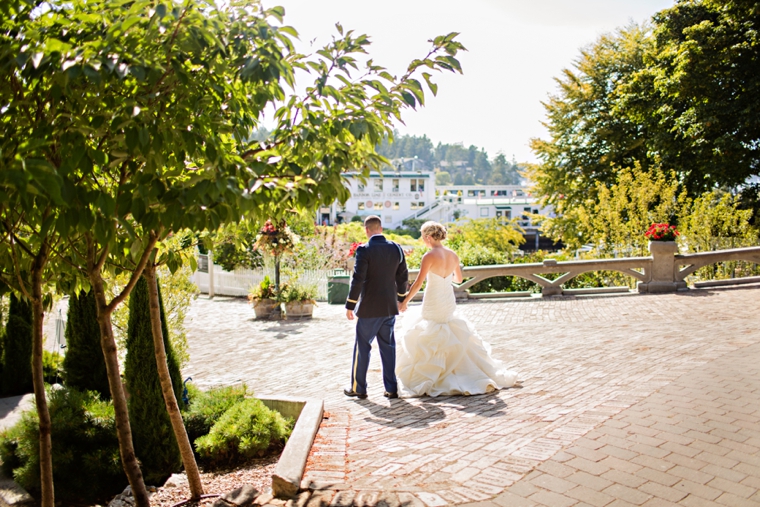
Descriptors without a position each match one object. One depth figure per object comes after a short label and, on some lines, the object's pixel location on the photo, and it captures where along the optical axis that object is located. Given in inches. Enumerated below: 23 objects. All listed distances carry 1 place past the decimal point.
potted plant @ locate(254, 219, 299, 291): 666.9
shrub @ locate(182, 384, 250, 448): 246.7
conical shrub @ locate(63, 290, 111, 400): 297.3
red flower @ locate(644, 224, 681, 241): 613.9
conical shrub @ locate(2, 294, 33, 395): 346.9
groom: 277.3
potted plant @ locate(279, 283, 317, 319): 607.2
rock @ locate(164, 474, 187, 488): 202.5
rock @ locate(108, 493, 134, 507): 187.6
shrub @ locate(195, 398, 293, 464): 217.5
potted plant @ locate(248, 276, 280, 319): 617.0
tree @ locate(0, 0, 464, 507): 106.0
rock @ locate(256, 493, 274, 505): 163.2
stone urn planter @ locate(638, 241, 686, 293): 606.5
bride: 285.9
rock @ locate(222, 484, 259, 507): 164.4
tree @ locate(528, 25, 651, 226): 1089.4
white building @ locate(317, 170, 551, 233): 3129.9
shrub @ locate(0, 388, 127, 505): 218.4
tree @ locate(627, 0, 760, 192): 789.2
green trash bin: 717.3
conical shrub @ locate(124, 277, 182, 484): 224.4
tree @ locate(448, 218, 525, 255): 1124.5
